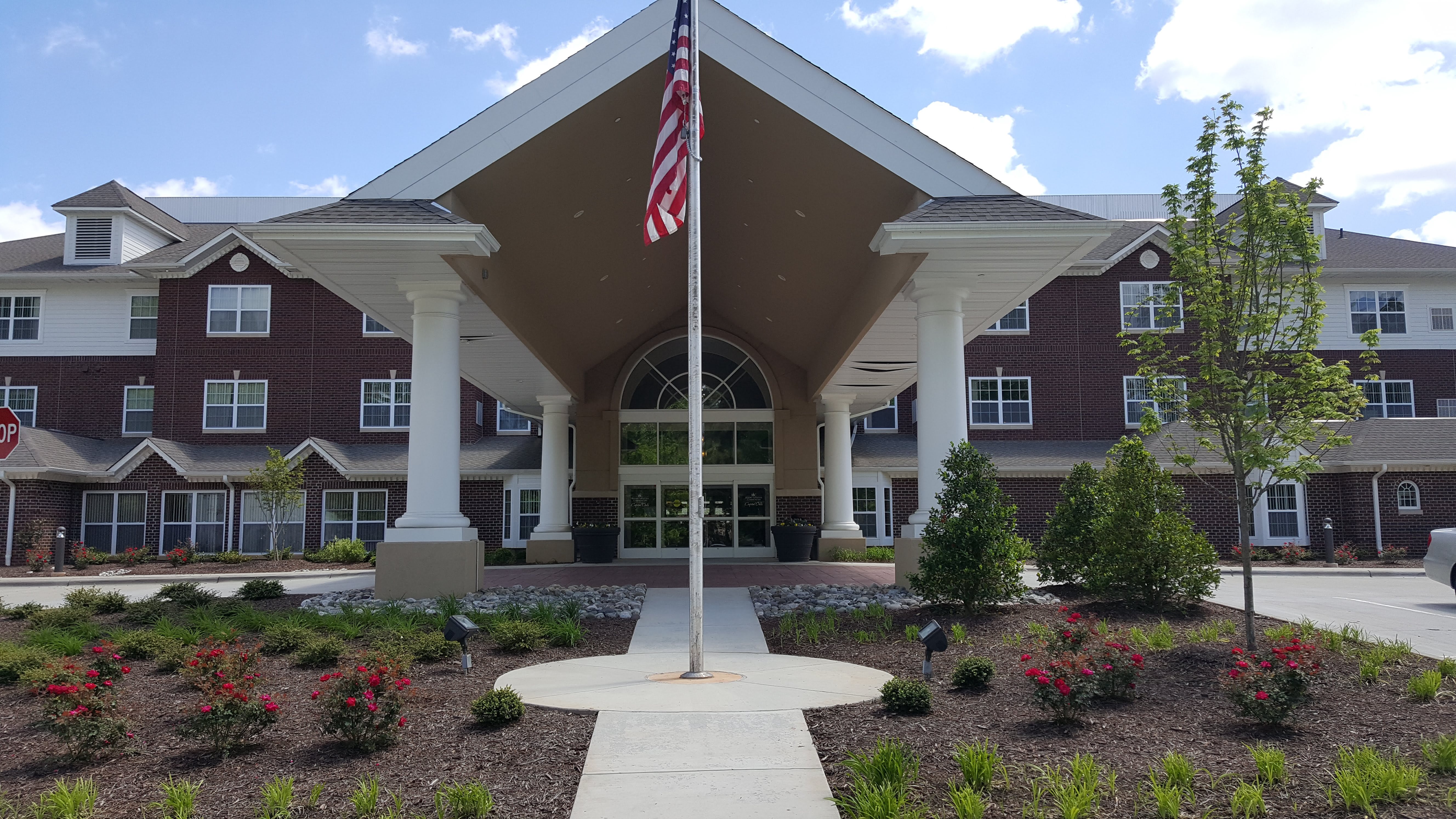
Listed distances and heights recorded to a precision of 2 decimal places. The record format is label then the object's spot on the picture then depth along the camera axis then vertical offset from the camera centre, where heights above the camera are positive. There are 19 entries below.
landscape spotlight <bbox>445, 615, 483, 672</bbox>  7.38 -0.99
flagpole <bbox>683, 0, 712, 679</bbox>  7.56 +0.48
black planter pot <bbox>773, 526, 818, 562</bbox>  22.19 -1.02
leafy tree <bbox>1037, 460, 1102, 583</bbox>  11.24 -0.48
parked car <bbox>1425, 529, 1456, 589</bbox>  13.59 -0.92
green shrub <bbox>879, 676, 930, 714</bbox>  6.11 -1.28
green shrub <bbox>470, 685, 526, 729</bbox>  5.91 -1.29
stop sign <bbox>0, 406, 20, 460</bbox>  10.67 +0.82
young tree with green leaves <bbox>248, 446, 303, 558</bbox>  25.36 +0.39
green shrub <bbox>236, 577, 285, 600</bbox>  12.88 -1.20
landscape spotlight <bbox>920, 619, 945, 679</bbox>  6.89 -1.01
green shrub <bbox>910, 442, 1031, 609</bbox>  9.81 -0.50
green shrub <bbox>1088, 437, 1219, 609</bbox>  9.79 -0.58
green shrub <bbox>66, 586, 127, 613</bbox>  11.75 -1.22
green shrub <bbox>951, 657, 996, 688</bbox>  6.76 -1.25
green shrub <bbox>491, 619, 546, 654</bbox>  8.88 -1.28
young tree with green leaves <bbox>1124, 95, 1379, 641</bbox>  7.75 +1.35
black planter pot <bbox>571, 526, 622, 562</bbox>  22.11 -1.02
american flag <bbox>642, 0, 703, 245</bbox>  8.47 +3.14
